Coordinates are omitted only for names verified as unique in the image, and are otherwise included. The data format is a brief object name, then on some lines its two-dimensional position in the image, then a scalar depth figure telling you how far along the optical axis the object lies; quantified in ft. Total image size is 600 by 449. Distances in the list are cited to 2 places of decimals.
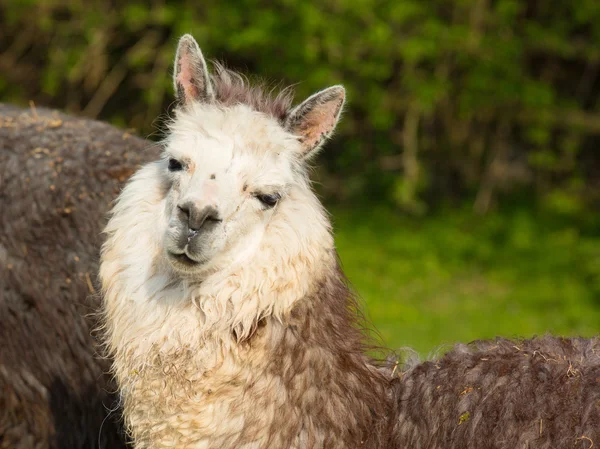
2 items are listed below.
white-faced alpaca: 20.34
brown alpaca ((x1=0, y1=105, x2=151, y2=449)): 26.68
